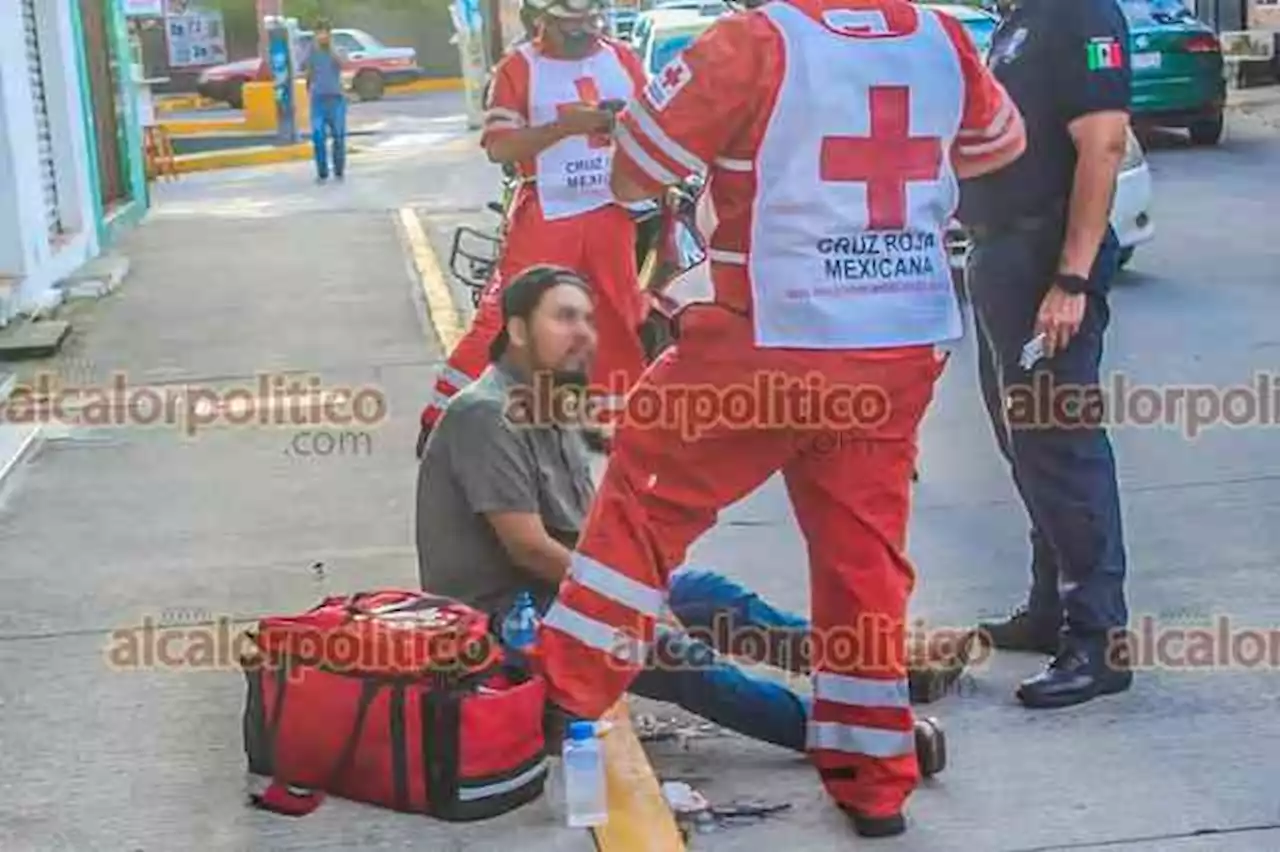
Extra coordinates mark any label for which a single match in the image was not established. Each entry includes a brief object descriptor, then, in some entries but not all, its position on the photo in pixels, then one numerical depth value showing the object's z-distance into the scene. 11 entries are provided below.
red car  41.22
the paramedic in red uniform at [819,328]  3.79
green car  18.12
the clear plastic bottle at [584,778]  4.04
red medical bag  4.05
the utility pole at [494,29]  30.41
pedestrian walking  21.33
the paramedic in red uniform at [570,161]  6.80
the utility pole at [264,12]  33.71
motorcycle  7.79
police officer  4.52
